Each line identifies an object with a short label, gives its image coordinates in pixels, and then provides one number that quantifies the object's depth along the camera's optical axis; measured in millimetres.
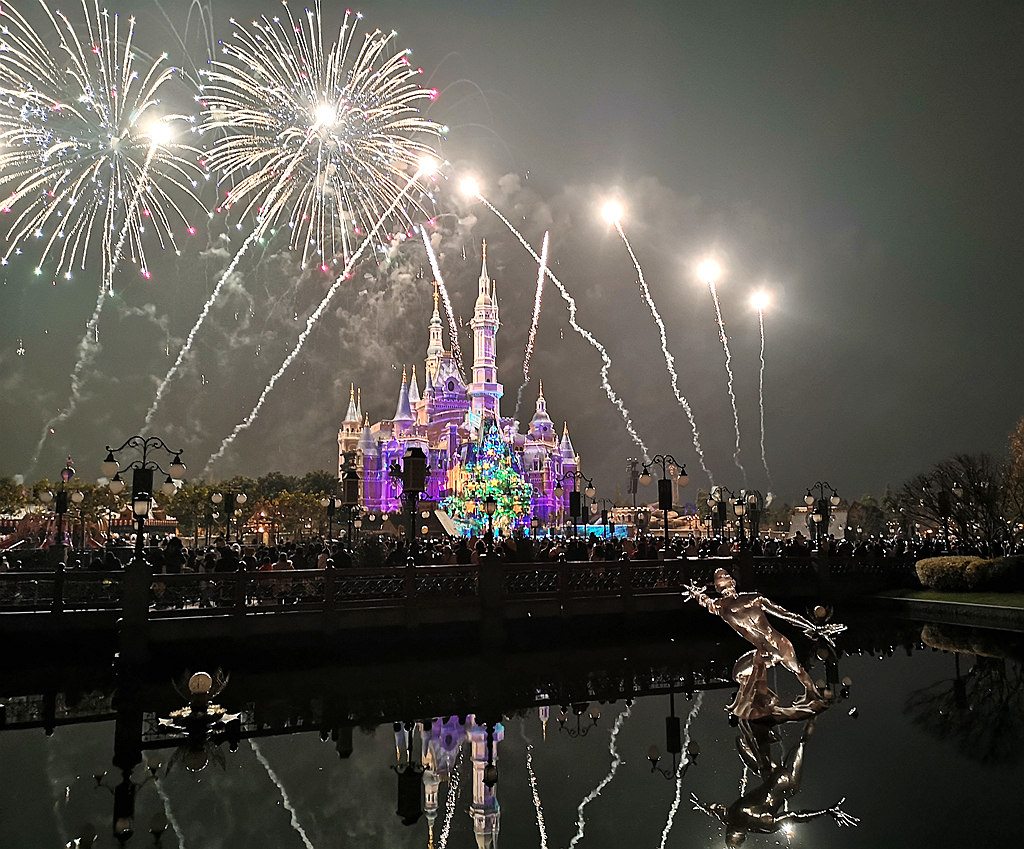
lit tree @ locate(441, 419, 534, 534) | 64375
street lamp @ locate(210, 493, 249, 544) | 36144
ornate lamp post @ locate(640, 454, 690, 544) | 29297
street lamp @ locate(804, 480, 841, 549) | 39281
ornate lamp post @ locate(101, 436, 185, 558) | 19312
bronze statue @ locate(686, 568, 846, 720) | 10914
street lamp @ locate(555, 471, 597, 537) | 42897
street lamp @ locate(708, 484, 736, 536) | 53594
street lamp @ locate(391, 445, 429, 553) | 23375
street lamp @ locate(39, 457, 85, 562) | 28766
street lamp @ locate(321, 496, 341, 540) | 39912
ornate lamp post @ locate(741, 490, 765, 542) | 50722
